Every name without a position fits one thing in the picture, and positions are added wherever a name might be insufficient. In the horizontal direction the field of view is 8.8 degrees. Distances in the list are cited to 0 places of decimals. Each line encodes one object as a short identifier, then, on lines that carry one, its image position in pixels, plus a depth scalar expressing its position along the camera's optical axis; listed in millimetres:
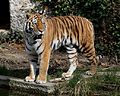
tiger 12590
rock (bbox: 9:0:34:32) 17782
